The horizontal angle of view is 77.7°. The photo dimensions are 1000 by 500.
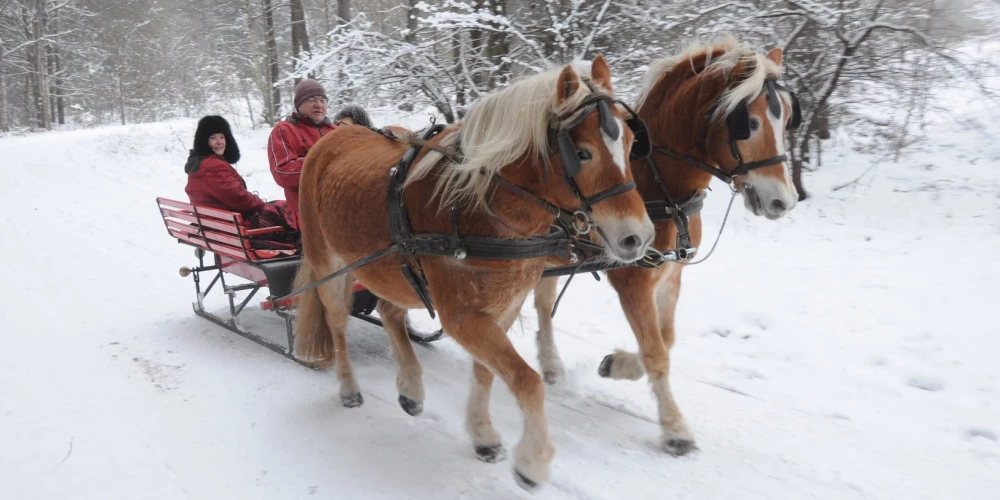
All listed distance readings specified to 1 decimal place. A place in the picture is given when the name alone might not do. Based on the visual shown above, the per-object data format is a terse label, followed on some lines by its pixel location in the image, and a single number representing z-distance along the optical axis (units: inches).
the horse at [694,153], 112.2
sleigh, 167.6
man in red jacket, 174.1
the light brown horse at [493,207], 84.4
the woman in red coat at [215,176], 193.2
